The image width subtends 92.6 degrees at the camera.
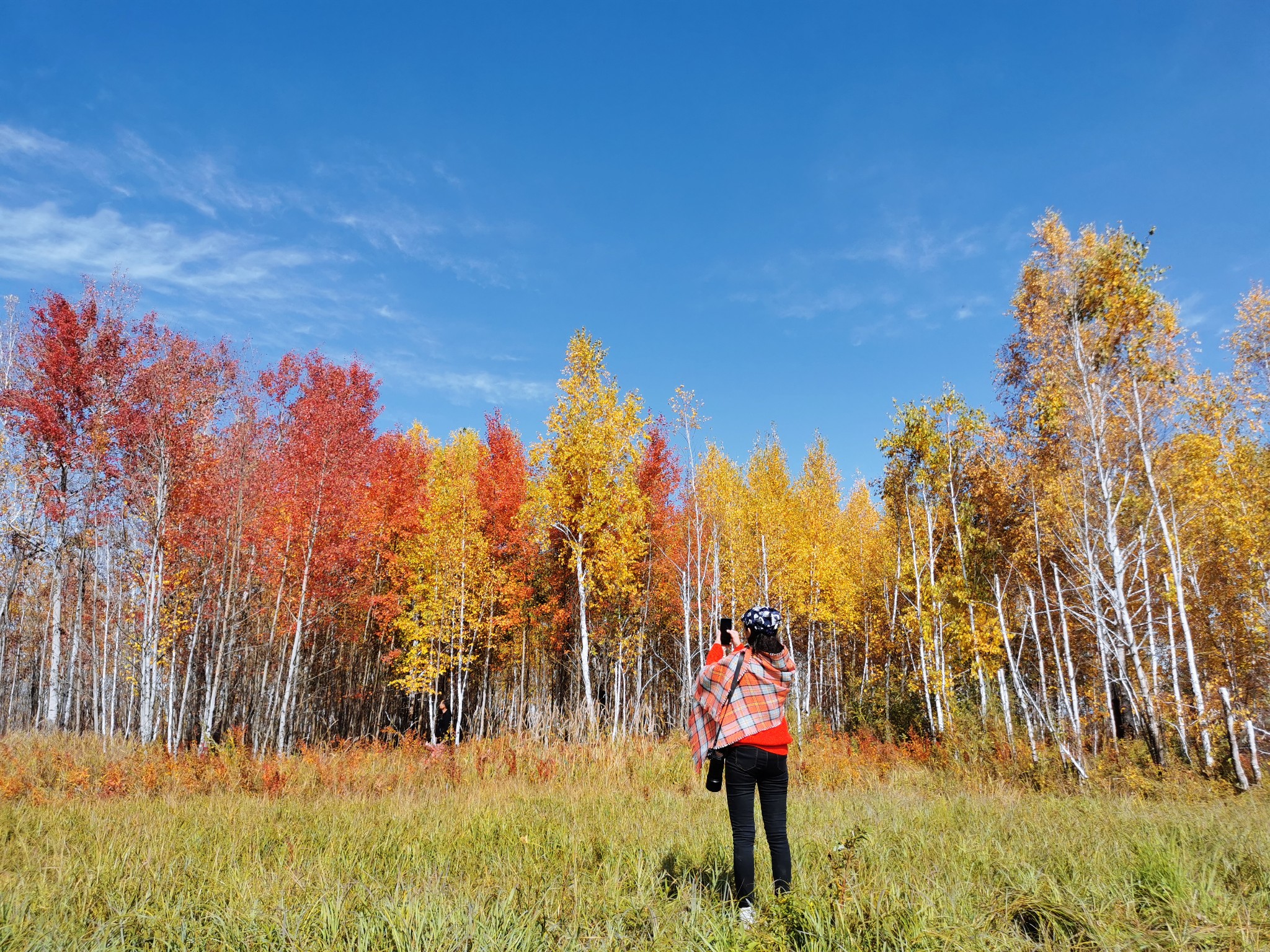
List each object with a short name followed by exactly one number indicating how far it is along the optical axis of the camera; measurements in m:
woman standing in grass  3.43
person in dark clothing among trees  21.11
